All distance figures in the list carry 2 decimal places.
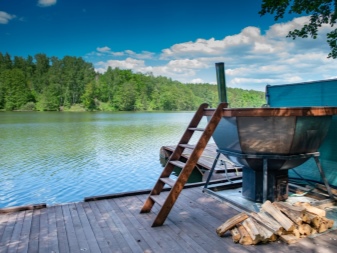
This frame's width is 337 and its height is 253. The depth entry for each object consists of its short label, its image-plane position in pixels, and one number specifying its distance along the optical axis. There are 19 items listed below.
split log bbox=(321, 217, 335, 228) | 3.45
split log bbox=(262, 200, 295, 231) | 3.24
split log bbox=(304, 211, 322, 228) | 3.41
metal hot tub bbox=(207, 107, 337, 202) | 3.75
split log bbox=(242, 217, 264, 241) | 3.14
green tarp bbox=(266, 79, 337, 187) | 4.78
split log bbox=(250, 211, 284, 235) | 3.23
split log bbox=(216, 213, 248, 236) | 3.35
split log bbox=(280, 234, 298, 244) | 3.17
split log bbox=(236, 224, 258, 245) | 3.17
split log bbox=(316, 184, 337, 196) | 4.77
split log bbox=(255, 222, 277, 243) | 3.16
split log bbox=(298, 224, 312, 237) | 3.33
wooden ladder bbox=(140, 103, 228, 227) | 3.79
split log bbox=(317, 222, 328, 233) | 3.42
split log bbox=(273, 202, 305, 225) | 3.33
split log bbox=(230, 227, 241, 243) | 3.22
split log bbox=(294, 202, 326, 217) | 3.51
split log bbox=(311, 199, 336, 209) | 4.19
